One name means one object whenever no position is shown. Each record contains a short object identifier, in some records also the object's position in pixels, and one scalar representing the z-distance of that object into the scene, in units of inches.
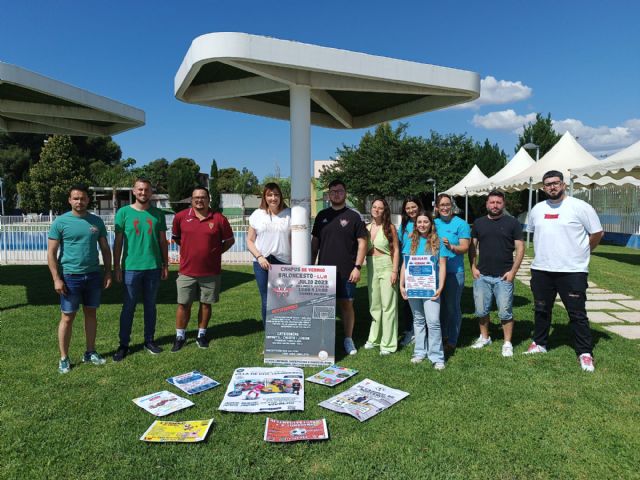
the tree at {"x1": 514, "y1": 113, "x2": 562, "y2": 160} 1112.8
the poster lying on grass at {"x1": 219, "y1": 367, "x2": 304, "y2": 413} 135.3
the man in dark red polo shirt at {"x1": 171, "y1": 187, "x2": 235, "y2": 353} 193.2
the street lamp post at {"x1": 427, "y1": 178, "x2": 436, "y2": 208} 1200.8
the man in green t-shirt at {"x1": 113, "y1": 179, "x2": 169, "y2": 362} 182.1
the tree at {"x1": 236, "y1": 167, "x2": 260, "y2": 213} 2184.5
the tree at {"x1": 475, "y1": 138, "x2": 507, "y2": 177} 1235.2
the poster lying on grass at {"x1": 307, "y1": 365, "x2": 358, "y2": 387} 156.5
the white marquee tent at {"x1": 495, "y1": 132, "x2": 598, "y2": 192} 569.6
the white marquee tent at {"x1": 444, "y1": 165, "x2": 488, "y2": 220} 927.0
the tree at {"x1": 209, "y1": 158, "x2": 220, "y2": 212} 1722.6
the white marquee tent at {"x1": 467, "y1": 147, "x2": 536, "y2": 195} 809.5
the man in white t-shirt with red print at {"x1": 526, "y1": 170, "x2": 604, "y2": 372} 169.6
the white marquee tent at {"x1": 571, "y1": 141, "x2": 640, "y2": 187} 400.8
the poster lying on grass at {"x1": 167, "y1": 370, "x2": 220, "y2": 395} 148.9
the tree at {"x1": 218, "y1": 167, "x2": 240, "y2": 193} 3047.2
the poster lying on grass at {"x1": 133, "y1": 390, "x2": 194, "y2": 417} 133.2
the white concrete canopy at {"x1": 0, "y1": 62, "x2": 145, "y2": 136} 268.1
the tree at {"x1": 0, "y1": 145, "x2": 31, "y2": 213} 1781.3
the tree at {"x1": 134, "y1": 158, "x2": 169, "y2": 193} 2561.5
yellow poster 115.1
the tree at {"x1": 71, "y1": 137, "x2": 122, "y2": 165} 2171.0
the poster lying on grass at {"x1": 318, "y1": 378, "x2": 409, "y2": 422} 132.2
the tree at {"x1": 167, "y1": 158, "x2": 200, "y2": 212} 1774.1
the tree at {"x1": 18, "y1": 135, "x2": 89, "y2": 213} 1472.7
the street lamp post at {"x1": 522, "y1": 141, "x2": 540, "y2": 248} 591.8
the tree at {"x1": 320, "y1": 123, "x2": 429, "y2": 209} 1270.9
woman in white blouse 194.2
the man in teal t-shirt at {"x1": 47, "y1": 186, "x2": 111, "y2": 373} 164.6
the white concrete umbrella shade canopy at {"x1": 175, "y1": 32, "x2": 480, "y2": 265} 172.6
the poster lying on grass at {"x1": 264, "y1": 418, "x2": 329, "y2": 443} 115.8
